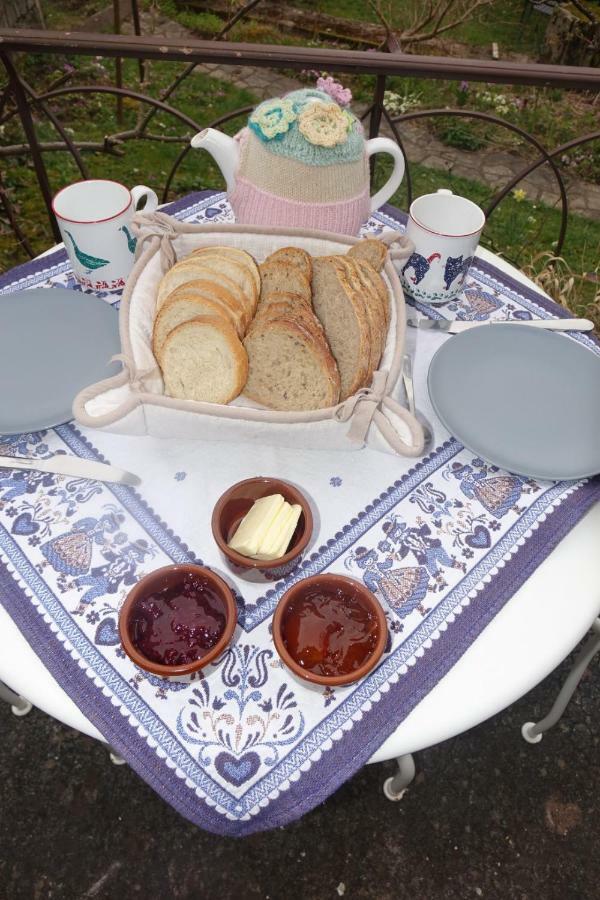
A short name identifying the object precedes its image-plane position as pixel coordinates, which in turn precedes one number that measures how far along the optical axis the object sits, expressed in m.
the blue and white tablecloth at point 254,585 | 1.06
